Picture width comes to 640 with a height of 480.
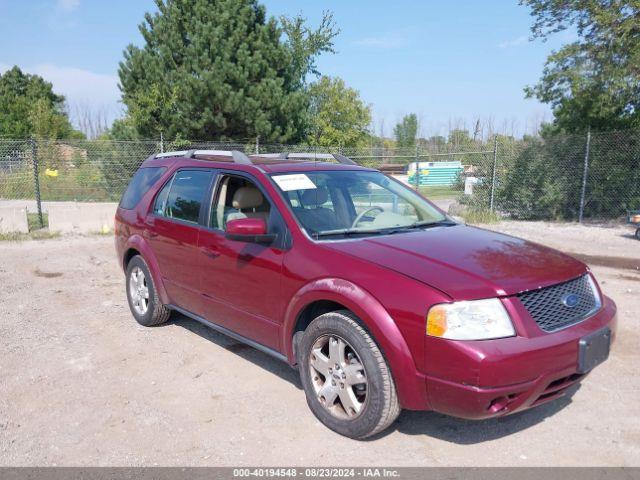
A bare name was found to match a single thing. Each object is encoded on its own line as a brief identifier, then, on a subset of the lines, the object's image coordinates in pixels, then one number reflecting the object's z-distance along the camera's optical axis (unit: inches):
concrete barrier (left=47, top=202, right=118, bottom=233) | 470.3
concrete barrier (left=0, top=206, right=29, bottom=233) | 450.9
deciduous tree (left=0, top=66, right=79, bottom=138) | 1290.6
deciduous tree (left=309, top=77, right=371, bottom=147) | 1024.9
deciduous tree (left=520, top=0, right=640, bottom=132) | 480.1
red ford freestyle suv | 110.3
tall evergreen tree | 695.7
